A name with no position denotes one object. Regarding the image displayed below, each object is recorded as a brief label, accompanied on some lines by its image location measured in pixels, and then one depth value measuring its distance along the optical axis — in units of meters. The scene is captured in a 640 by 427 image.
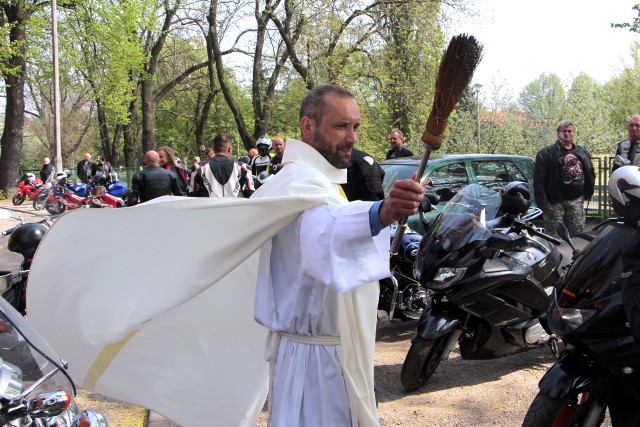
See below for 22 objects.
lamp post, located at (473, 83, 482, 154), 24.39
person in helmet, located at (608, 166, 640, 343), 2.38
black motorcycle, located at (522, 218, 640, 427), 2.85
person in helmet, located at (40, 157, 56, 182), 27.52
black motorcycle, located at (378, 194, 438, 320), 6.21
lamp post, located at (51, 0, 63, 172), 21.33
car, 8.02
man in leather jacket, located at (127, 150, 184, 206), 9.30
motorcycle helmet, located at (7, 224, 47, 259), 5.01
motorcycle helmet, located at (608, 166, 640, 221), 2.75
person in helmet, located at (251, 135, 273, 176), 11.47
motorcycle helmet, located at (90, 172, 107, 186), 22.14
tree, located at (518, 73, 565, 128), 20.25
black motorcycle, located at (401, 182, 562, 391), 4.57
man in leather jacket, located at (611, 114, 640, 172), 8.72
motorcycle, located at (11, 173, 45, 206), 23.67
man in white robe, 2.31
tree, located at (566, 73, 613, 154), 17.73
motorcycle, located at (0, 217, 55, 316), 4.83
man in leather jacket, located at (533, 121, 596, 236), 8.46
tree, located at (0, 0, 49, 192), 24.14
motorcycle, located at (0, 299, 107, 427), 1.97
